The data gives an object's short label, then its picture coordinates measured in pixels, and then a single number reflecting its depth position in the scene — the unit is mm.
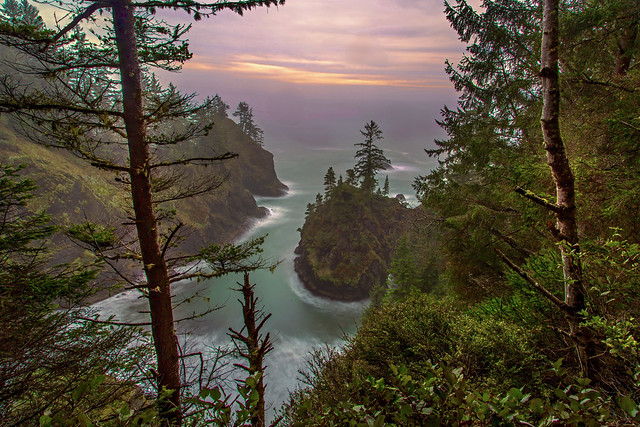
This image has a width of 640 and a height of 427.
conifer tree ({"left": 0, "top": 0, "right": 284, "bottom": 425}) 4578
